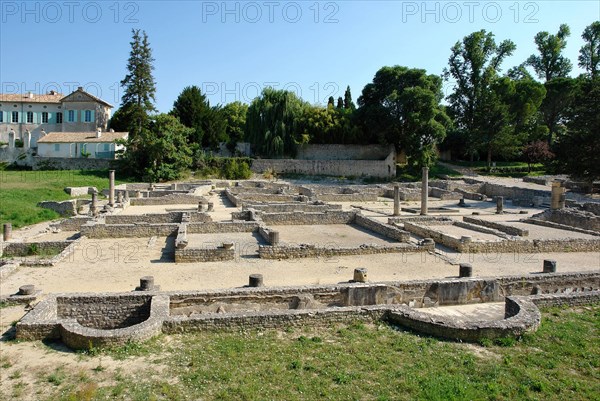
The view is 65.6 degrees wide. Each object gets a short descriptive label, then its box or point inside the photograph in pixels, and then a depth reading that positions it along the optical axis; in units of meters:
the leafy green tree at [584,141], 33.94
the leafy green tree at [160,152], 41.03
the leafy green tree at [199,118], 51.44
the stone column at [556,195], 26.34
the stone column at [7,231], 17.25
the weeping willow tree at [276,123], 49.31
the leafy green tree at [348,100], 63.94
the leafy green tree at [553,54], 59.19
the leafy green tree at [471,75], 53.11
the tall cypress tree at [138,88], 50.03
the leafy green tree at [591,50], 56.31
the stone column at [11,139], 50.03
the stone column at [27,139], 48.80
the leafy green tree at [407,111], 45.47
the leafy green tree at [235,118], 62.97
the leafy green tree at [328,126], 50.12
